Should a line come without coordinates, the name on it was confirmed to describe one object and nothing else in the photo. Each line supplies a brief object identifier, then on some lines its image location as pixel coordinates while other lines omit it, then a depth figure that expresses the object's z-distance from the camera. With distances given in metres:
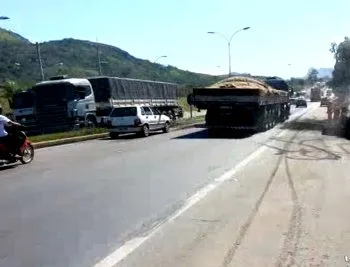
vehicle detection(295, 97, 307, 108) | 88.44
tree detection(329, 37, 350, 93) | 63.53
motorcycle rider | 16.91
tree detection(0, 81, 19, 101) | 55.59
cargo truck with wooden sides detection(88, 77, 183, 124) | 36.22
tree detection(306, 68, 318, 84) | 190.25
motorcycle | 16.86
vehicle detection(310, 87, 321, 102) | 119.62
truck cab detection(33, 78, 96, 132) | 32.59
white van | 29.34
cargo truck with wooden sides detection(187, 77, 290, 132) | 26.75
